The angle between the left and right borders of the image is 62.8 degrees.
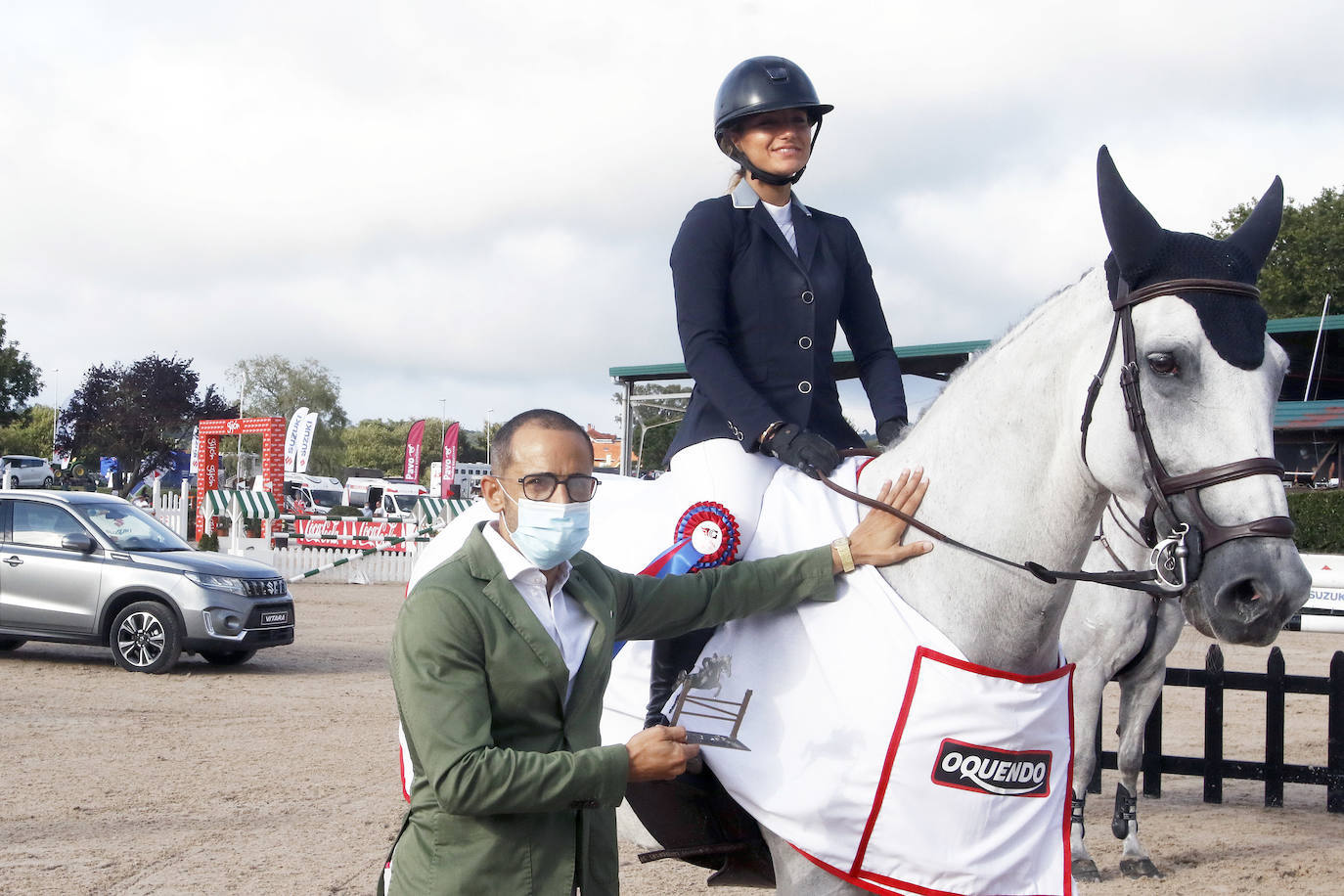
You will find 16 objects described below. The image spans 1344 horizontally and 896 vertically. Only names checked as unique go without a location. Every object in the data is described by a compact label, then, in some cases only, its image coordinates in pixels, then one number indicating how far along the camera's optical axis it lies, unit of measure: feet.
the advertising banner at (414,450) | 115.23
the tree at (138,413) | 145.89
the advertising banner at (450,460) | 103.60
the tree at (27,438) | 219.61
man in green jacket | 7.22
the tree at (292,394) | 251.19
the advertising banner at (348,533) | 75.92
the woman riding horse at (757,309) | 9.95
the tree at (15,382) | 153.17
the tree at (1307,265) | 111.96
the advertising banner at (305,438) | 109.60
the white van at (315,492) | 139.54
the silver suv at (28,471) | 148.46
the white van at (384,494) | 128.16
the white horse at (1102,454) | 7.33
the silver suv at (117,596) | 37.14
